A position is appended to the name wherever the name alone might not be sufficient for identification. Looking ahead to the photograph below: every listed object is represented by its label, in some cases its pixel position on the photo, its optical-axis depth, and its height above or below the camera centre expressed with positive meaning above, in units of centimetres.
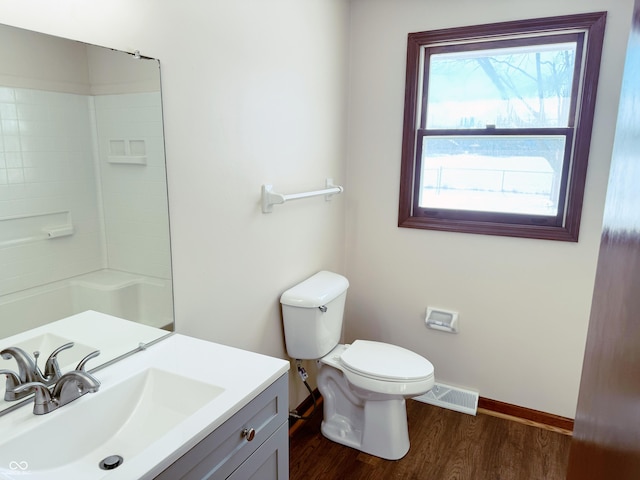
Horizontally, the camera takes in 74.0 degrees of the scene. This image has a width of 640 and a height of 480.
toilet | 201 -99
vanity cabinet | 100 -75
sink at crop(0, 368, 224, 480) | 96 -68
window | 214 +22
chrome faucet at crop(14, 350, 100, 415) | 102 -57
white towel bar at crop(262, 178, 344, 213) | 190 -16
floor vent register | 253 -139
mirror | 103 -8
